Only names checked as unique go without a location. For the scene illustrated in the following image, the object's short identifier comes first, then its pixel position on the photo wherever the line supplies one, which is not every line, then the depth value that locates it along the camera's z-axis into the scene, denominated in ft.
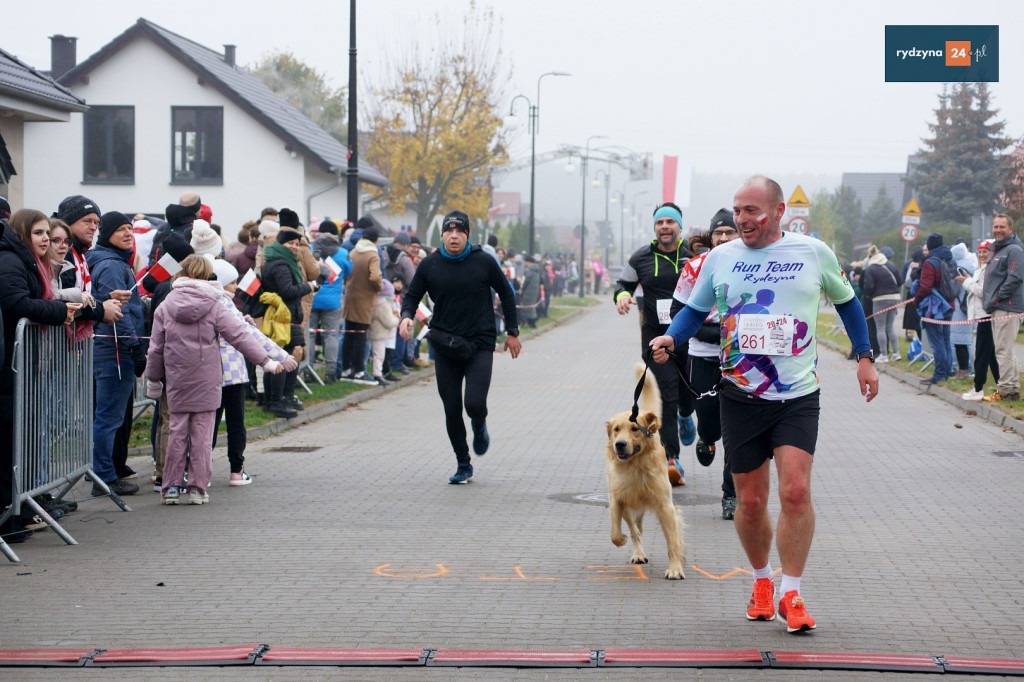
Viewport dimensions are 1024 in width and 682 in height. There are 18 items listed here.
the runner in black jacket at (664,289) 31.63
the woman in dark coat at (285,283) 43.39
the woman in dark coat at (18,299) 25.49
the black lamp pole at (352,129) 65.16
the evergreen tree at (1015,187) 77.66
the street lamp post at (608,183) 237.12
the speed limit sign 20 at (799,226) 104.32
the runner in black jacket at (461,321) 33.40
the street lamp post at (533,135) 159.43
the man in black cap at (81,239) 28.71
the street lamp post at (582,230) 210.79
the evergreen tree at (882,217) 308.40
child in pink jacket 30.32
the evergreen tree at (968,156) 202.59
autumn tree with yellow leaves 182.29
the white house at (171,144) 125.80
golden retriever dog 23.18
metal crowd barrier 25.05
